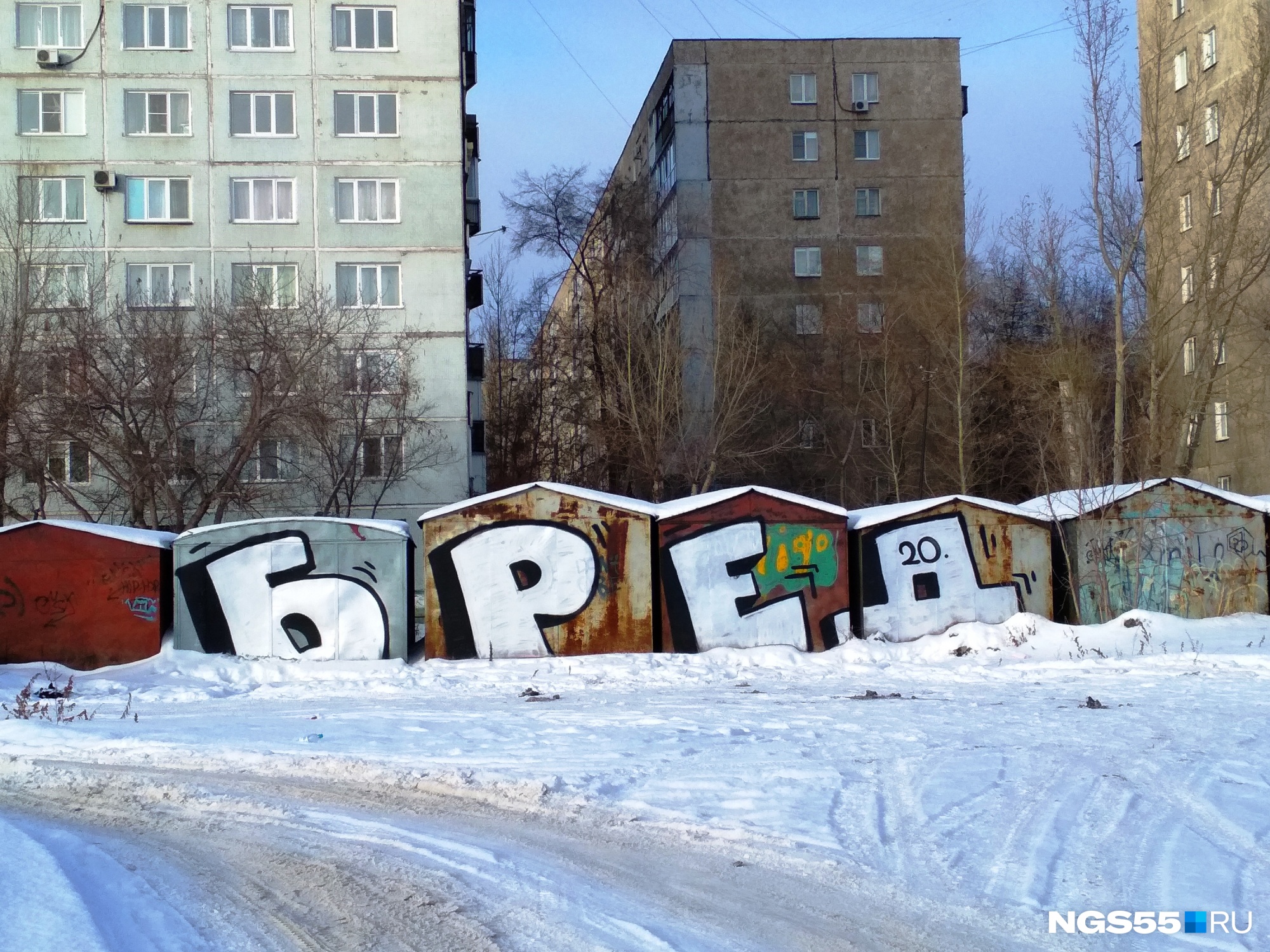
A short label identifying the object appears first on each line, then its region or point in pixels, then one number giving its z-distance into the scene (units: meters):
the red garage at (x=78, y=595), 16.59
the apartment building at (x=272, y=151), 36.00
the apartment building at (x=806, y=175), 43.59
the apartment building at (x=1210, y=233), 26.78
